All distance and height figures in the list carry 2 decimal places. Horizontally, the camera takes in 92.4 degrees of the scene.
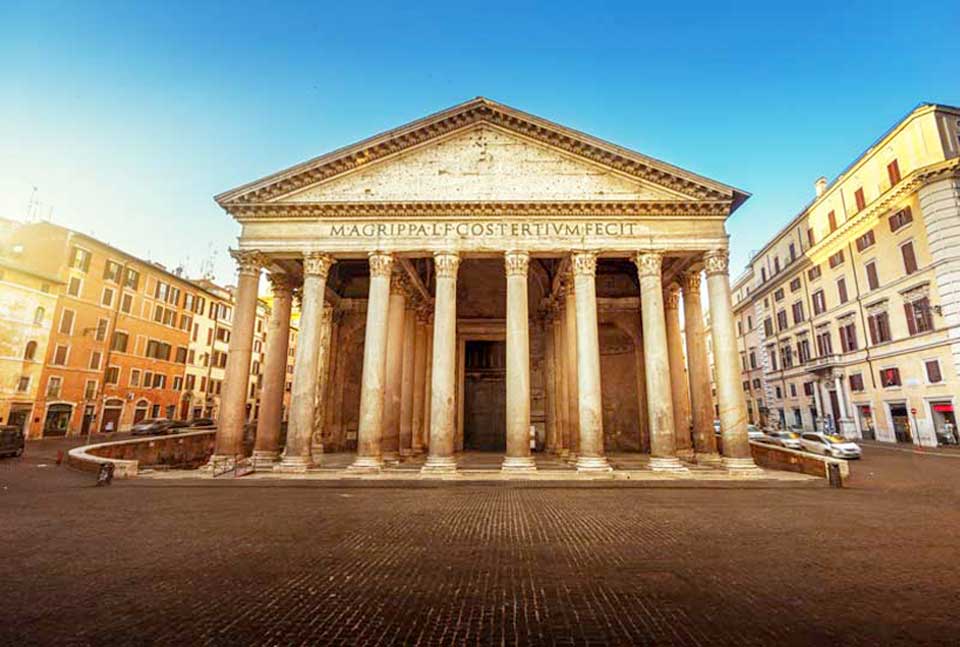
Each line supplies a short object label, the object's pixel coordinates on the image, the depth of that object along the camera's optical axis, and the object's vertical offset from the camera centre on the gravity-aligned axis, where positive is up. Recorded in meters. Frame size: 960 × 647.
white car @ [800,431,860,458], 19.84 -1.47
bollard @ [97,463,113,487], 11.91 -1.66
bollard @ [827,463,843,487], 12.30 -1.69
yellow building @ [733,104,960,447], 23.05 +7.09
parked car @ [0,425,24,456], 18.70 -1.27
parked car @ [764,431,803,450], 22.58 -1.36
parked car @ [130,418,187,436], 29.22 -1.09
